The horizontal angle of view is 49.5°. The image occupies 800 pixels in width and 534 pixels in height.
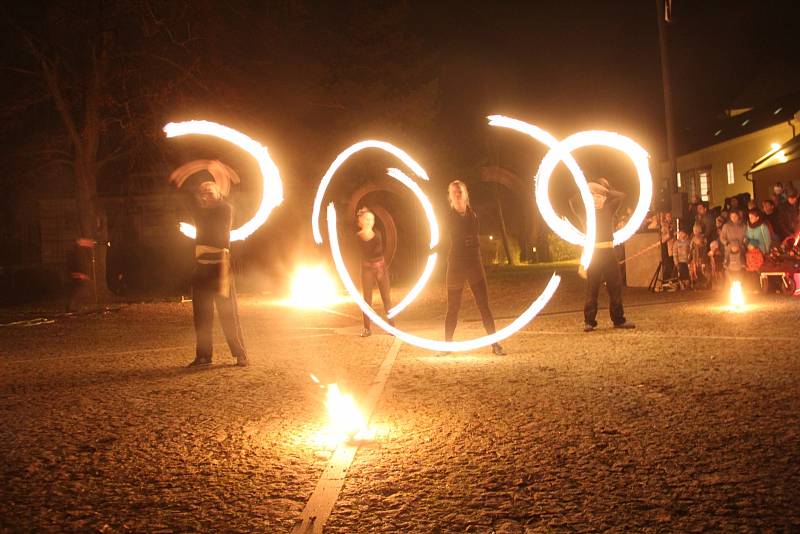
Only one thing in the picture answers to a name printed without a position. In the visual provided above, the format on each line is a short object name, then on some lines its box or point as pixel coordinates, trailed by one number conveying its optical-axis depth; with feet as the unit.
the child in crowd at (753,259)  55.06
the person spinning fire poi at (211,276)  33.88
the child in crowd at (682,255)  64.39
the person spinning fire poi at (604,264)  40.06
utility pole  67.15
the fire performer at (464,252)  34.60
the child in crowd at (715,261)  61.26
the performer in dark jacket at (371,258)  42.70
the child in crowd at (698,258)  63.16
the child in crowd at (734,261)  56.59
